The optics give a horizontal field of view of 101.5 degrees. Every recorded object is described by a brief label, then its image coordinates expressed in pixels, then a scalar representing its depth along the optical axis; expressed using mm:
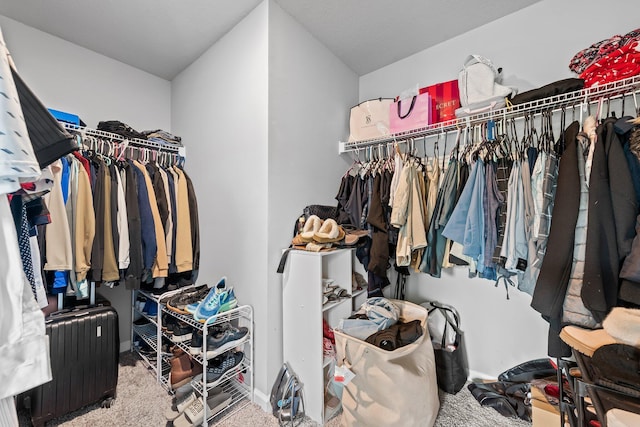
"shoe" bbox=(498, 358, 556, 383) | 1521
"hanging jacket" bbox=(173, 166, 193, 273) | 1923
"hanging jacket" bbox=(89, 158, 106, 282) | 1575
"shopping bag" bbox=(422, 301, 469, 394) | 1678
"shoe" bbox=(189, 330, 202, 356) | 1493
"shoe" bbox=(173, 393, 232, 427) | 1388
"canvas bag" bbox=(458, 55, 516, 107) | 1515
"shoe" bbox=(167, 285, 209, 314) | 1637
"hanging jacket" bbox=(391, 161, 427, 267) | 1613
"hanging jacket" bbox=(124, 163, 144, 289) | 1699
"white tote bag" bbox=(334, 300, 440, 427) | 1245
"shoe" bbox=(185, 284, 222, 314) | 1586
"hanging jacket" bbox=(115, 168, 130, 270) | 1662
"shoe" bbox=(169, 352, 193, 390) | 1550
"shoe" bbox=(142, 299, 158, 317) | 2031
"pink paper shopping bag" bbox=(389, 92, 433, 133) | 1761
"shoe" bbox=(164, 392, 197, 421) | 1439
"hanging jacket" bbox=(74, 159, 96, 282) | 1535
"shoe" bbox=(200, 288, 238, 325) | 1601
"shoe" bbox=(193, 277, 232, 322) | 1528
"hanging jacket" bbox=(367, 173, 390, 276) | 1696
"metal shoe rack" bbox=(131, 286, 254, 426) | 1493
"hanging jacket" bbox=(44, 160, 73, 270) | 1423
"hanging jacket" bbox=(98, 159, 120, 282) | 1630
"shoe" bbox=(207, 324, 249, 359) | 1494
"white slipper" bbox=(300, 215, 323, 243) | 1569
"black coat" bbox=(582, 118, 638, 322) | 949
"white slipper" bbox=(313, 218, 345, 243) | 1542
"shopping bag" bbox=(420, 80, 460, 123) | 1714
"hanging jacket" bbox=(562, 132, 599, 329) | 1003
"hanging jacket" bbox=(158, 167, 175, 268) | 1883
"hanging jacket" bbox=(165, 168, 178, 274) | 1919
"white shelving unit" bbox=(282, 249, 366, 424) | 1481
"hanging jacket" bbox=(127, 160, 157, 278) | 1758
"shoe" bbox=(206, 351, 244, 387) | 1504
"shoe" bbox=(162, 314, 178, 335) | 1694
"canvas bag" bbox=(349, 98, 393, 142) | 2014
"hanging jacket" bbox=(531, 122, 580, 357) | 1046
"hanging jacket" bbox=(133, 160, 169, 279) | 1790
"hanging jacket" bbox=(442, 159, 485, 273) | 1431
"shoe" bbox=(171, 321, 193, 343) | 1616
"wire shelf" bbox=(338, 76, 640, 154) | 1174
